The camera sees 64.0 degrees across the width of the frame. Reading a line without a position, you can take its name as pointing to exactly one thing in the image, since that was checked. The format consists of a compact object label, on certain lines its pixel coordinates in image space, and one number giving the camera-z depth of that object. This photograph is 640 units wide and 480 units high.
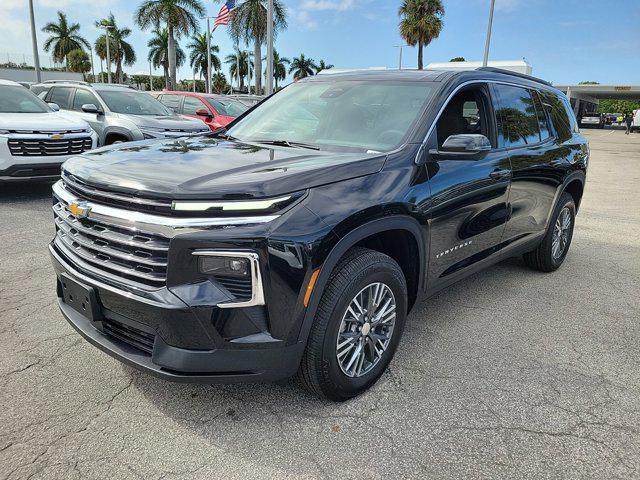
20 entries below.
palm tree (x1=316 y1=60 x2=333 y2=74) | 81.05
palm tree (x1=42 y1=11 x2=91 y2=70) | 65.50
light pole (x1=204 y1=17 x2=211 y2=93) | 36.18
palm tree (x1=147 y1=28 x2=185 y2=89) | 60.38
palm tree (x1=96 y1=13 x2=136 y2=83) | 63.25
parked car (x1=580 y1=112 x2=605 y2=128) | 61.56
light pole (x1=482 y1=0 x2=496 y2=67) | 24.78
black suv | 2.25
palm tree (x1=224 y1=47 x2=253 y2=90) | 80.46
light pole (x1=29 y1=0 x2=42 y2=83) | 26.12
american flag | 23.17
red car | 12.81
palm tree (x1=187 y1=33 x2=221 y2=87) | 69.25
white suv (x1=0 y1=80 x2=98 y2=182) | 7.59
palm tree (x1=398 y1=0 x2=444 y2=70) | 40.62
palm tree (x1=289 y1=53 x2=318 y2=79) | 80.88
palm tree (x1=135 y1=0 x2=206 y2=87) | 39.62
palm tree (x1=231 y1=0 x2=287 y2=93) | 37.88
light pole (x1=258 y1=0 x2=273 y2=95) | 17.31
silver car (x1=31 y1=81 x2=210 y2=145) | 9.45
